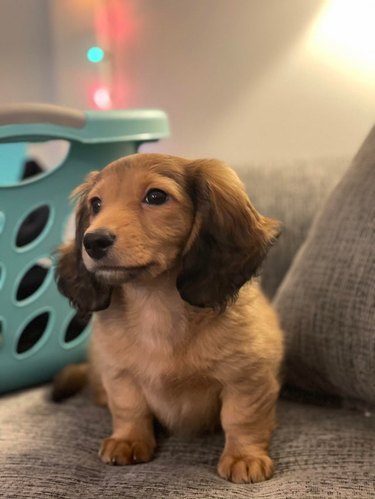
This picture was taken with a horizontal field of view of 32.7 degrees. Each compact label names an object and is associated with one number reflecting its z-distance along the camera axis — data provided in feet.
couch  3.10
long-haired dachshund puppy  3.13
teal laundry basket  4.44
